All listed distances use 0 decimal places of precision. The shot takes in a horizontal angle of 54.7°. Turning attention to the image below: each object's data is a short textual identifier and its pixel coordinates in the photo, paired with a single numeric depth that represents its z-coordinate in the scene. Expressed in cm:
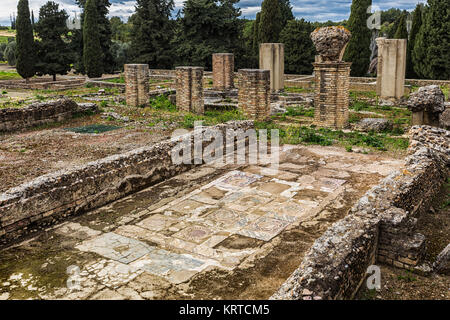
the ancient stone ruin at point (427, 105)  1233
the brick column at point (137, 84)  1814
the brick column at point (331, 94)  1343
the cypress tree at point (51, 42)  3012
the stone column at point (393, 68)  1919
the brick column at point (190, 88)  1696
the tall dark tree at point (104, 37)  3450
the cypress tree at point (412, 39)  2947
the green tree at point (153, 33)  3541
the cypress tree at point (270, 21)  3259
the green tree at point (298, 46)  3111
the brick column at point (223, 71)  2361
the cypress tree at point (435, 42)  2508
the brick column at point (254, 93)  1441
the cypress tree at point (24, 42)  2870
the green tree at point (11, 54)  4062
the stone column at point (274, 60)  2144
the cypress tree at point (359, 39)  2805
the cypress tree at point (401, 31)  2913
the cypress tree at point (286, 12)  4188
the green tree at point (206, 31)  3347
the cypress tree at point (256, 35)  3609
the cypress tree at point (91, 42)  3123
